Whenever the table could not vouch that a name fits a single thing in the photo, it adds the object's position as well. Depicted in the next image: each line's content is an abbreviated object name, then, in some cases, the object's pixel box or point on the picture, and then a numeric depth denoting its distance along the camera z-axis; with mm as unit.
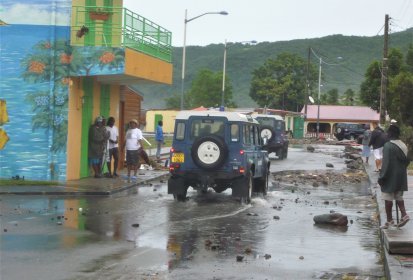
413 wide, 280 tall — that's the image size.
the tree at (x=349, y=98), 120062
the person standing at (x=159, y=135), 32812
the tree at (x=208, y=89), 118812
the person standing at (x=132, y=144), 21891
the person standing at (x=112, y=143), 22750
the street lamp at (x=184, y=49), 35878
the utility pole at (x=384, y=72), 41656
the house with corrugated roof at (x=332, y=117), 91375
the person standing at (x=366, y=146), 32625
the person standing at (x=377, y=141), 26000
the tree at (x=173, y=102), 146112
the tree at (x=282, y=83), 107250
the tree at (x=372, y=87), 65125
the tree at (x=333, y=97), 122500
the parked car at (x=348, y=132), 76875
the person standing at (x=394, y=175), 11906
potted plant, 22266
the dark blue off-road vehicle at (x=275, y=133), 37562
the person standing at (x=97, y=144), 22344
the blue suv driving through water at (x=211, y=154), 16891
